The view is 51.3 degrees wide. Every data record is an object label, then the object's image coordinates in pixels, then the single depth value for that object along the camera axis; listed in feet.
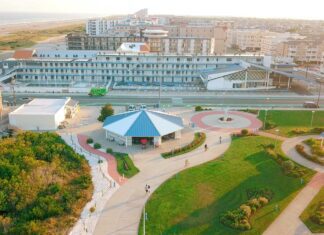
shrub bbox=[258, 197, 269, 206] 108.37
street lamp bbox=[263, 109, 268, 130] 186.20
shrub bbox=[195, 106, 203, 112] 215.10
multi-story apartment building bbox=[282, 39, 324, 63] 401.49
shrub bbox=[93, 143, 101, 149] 156.46
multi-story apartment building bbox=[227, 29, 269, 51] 521.74
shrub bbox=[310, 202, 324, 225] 97.97
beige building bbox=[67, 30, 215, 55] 391.30
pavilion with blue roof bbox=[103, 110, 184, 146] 158.96
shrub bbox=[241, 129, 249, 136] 171.10
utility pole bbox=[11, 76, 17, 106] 231.50
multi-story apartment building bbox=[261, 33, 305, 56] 434.71
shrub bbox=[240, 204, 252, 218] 101.11
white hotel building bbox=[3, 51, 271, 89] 287.28
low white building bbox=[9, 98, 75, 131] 180.55
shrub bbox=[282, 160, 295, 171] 131.23
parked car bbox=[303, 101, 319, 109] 224.74
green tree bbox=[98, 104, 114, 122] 192.24
